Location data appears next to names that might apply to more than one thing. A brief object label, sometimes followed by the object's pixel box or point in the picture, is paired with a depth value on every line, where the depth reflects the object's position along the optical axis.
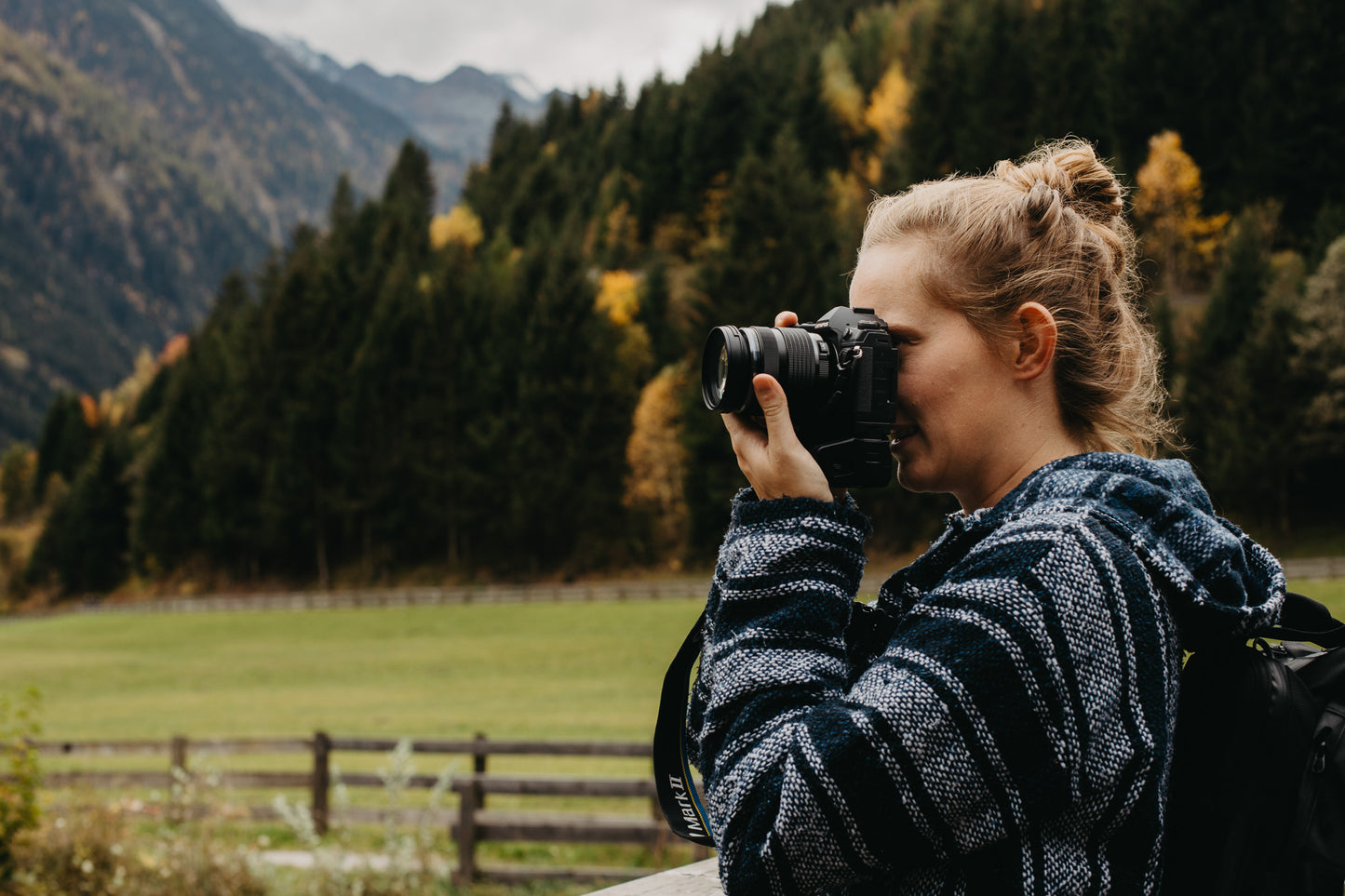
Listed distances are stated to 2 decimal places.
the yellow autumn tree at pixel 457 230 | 63.03
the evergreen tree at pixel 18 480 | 87.44
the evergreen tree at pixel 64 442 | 80.19
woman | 1.13
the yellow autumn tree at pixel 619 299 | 48.78
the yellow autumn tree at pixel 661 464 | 41.31
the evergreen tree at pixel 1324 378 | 33.59
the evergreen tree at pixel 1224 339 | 35.75
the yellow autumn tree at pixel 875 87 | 55.03
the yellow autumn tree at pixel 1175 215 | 43.09
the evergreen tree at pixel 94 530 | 59.09
